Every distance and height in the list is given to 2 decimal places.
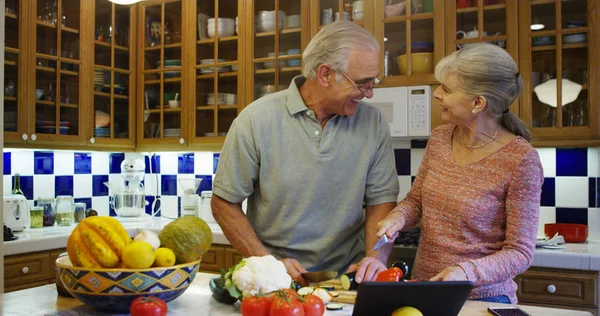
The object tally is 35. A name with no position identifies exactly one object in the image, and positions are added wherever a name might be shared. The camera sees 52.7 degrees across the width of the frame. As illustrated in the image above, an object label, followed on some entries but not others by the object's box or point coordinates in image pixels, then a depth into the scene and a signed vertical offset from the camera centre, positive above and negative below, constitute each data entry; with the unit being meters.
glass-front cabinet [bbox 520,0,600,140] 2.88 +0.47
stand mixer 3.96 -0.18
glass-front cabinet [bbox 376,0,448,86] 3.19 +0.68
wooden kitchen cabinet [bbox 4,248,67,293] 2.94 -0.52
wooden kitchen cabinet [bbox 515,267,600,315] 2.63 -0.55
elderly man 1.91 -0.02
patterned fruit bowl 1.32 -0.26
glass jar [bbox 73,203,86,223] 3.77 -0.29
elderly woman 1.58 -0.06
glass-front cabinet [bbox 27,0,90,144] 3.38 +0.55
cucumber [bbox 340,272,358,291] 1.59 -0.31
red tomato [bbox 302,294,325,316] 1.24 -0.29
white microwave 3.18 +0.30
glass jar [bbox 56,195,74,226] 3.61 -0.27
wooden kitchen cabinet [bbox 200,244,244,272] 3.40 -0.53
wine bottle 3.41 -0.11
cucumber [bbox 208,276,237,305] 1.46 -0.31
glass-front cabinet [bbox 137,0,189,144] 3.93 +0.61
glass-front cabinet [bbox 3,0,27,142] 3.26 +0.50
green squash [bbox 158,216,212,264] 1.41 -0.17
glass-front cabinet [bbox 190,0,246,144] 3.74 +0.60
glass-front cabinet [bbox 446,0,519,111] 3.03 +0.72
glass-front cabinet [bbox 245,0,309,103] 3.56 +0.73
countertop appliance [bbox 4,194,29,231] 3.19 -0.25
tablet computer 1.21 -0.27
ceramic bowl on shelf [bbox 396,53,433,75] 3.21 +0.53
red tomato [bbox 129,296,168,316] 1.28 -0.30
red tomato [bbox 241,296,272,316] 1.23 -0.29
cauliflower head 1.38 -0.26
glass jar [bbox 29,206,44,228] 3.50 -0.30
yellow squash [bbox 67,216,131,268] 1.33 -0.18
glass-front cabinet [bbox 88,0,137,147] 3.79 +0.57
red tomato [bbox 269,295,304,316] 1.20 -0.29
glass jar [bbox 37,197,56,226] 3.58 -0.26
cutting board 1.50 -0.33
